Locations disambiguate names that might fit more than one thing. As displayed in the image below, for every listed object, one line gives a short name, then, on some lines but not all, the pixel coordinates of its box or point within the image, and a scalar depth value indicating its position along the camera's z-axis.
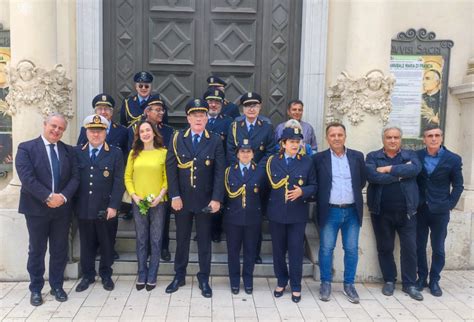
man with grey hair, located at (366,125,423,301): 4.95
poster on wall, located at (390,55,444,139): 6.23
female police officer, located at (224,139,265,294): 4.82
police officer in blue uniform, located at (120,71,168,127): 5.70
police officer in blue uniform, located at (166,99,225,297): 4.81
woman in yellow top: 4.86
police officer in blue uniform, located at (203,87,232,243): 5.47
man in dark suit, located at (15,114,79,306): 4.51
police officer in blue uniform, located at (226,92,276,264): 5.21
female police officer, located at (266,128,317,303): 4.73
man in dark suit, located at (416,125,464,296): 5.06
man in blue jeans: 4.86
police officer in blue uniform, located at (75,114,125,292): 4.83
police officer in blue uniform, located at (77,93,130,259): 5.38
